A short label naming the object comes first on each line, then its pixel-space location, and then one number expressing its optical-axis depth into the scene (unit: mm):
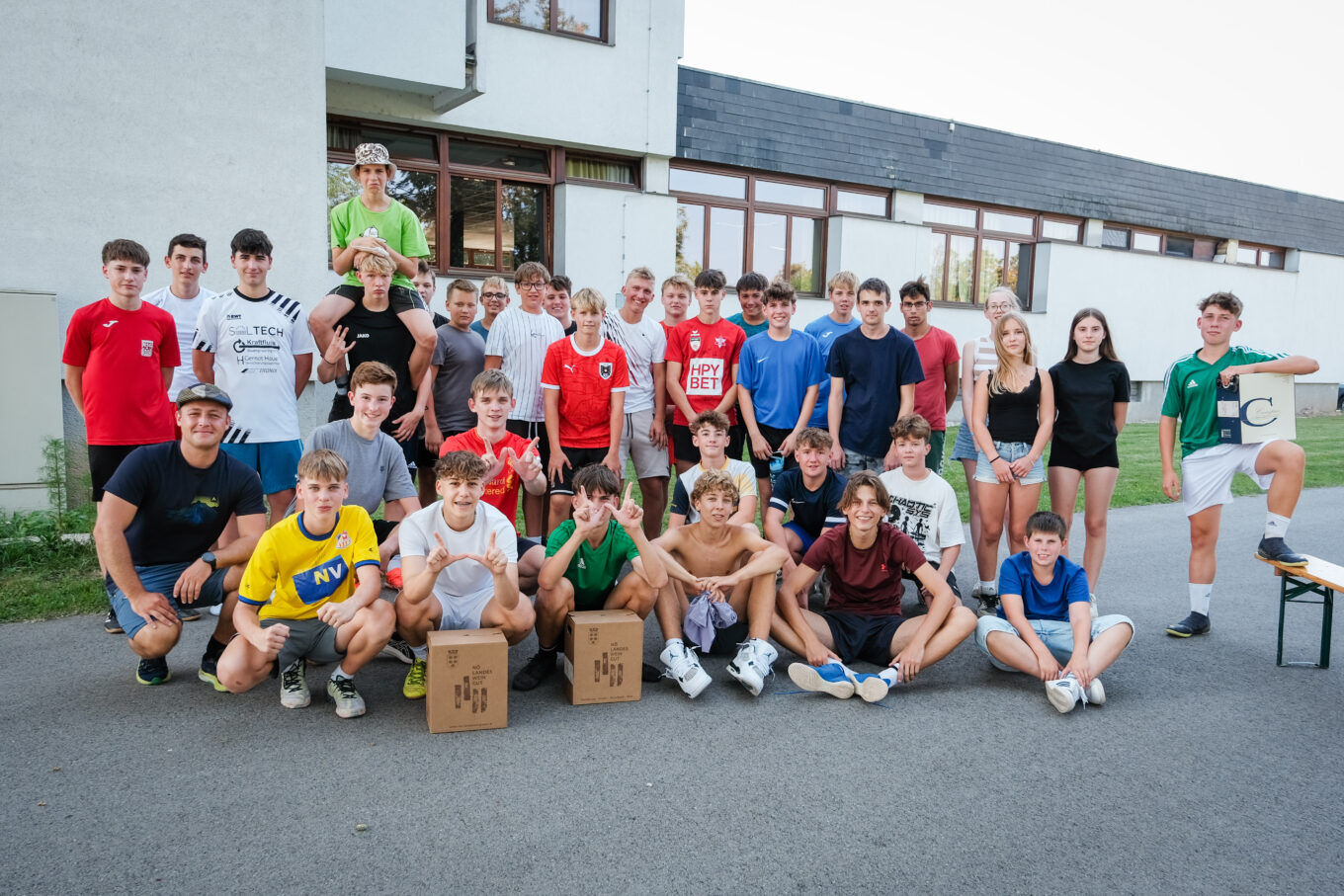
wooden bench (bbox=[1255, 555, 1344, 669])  4637
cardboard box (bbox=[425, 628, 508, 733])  3816
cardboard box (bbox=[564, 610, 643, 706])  4199
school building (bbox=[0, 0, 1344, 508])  8195
